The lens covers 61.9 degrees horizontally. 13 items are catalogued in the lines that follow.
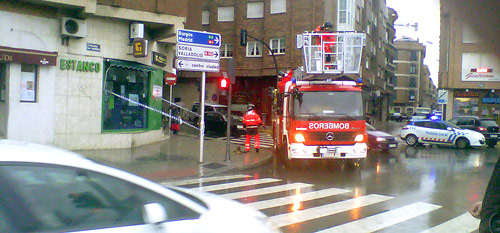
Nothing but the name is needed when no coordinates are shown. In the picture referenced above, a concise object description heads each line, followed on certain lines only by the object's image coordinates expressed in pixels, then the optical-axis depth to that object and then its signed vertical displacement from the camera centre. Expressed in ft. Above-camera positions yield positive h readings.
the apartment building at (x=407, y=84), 260.62 +20.83
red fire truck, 40.16 +0.50
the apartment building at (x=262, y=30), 105.70 +21.75
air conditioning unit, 43.24 +8.45
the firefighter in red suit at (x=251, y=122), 51.13 -1.19
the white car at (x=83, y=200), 8.48 -2.11
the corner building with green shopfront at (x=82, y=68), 40.93 +4.35
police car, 65.10 -2.79
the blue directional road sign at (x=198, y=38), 40.68 +7.34
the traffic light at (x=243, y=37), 72.21 +13.07
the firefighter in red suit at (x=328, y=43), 43.01 +7.34
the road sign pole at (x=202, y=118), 41.37 -0.75
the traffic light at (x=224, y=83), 44.52 +3.07
